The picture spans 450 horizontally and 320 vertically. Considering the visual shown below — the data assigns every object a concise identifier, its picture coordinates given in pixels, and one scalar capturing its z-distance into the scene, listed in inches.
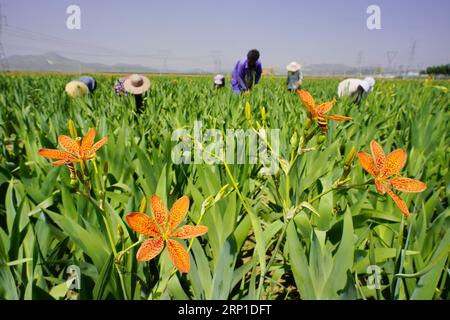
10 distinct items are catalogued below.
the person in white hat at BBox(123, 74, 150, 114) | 131.1
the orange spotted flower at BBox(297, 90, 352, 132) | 23.5
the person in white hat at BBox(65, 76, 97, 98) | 139.6
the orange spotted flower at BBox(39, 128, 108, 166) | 21.7
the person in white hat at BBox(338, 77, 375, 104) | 154.4
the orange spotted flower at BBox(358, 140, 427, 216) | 21.0
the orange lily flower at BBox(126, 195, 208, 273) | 17.7
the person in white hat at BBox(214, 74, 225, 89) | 239.5
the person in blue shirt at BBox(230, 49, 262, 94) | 165.5
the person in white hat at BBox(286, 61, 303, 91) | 234.8
